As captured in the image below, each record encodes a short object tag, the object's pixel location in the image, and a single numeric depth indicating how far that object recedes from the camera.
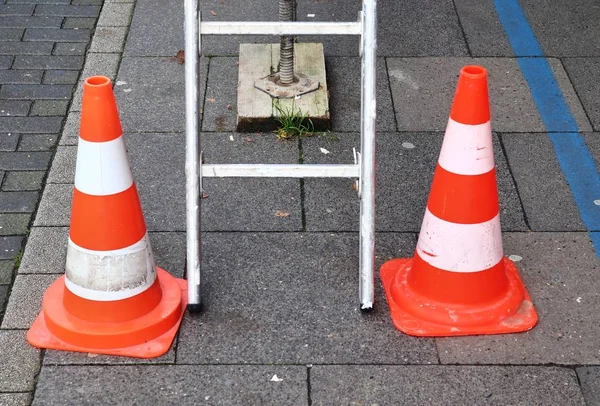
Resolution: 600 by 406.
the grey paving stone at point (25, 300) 3.62
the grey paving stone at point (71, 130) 4.82
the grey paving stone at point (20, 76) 5.41
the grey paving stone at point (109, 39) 5.70
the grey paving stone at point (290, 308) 3.49
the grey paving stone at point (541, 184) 4.25
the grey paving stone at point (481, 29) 5.78
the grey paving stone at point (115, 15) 6.02
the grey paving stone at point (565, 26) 5.79
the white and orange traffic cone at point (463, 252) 3.46
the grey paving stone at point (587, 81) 5.14
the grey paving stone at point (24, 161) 4.63
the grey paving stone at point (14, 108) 5.09
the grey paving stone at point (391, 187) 4.24
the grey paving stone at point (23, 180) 4.48
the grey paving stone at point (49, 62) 5.56
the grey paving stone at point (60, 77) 5.40
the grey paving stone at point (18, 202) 4.32
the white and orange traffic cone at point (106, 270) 3.32
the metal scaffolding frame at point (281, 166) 3.47
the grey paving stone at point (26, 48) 5.71
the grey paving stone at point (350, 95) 4.98
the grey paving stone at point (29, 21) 6.02
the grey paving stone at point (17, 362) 3.33
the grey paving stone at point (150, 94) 4.96
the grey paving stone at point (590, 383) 3.31
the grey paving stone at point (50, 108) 5.11
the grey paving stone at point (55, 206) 4.19
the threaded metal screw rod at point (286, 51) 4.77
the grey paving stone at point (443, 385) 3.30
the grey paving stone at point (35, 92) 5.26
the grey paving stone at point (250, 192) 4.21
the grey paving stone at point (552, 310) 3.49
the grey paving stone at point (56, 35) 5.86
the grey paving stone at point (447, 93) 5.01
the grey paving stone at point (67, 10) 6.16
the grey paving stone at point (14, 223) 4.17
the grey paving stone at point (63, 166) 4.50
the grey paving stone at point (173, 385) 3.28
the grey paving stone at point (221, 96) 4.96
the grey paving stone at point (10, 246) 4.02
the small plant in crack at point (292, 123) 4.83
